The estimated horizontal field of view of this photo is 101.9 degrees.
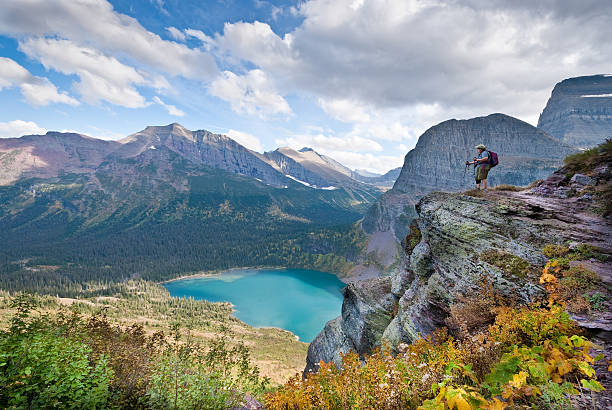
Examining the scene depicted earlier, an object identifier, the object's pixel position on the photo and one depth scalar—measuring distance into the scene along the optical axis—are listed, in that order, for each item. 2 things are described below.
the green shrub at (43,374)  6.49
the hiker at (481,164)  16.31
